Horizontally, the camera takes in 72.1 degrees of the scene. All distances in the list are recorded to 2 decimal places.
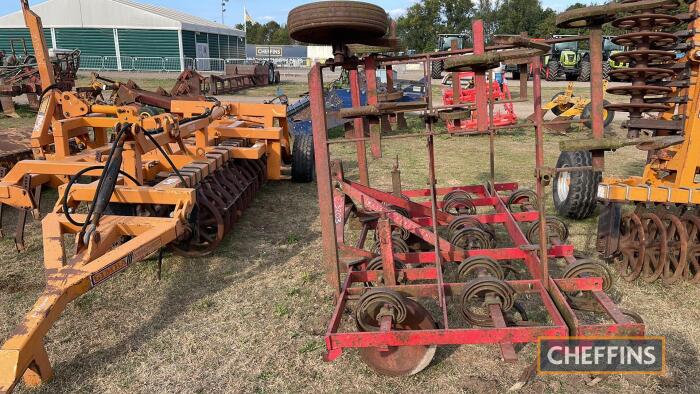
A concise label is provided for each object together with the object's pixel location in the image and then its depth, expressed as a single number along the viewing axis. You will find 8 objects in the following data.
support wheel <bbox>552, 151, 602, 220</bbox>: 5.22
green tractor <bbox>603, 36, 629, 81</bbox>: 25.23
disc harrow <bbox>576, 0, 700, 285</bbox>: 3.44
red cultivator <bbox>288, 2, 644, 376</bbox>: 2.65
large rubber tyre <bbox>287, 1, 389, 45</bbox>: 2.59
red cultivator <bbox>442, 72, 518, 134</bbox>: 11.08
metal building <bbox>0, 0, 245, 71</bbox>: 34.88
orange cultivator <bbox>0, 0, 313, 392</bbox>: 3.04
